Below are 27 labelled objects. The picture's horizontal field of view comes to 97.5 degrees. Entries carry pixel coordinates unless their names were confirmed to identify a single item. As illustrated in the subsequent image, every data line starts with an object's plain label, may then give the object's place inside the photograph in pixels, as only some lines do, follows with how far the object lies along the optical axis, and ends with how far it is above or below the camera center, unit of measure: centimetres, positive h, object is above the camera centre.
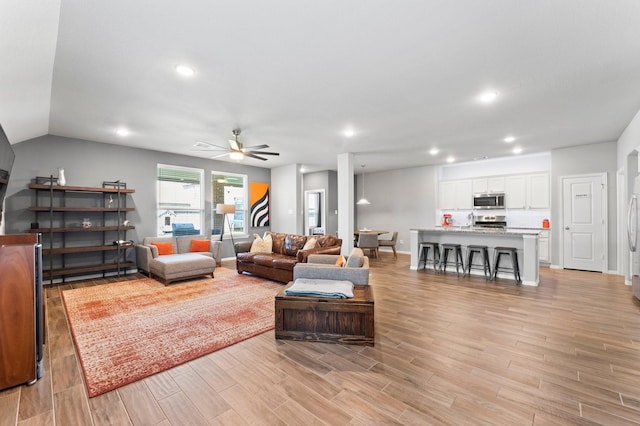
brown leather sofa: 489 -81
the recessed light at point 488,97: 347 +148
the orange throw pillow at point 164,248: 584 -71
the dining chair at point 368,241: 754 -75
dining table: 791 -55
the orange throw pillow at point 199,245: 641 -71
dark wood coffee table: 271 -105
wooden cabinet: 203 -76
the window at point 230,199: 754 +43
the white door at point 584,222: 584 -21
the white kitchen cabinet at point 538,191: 681 +53
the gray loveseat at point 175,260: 500 -87
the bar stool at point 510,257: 508 -89
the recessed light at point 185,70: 282 +148
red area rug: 238 -125
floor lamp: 694 +12
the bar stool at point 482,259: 544 -90
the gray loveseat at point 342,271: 327 -68
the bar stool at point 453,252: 571 -87
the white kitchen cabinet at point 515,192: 711 +54
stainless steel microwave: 735 +33
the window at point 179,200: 660 +34
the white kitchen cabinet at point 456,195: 795 +54
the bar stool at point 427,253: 610 -90
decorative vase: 506 +65
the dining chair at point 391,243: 805 -85
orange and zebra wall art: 835 +33
